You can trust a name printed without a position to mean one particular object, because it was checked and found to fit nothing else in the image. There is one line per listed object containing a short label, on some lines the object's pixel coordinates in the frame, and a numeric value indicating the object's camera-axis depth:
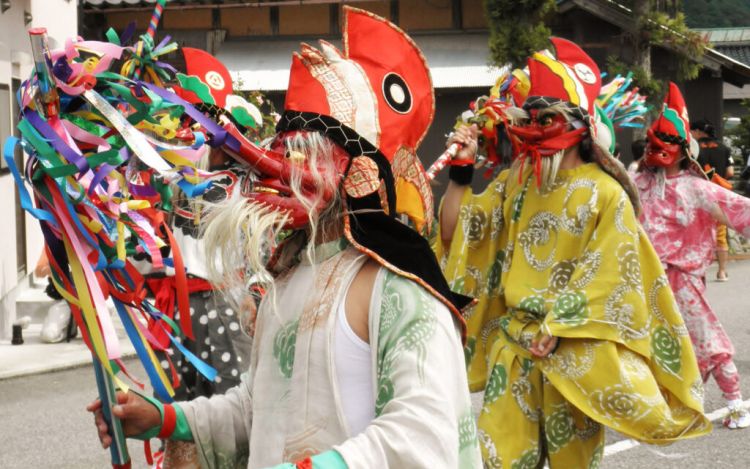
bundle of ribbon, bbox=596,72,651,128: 5.90
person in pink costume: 7.03
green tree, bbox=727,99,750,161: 21.73
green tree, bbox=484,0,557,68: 15.78
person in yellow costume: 4.60
